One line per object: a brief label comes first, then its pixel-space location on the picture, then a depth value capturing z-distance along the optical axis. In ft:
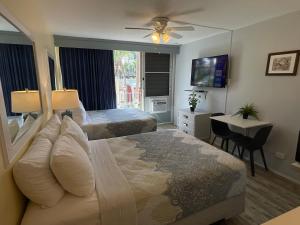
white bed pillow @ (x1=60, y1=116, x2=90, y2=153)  5.66
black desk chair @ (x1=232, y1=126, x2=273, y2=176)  8.54
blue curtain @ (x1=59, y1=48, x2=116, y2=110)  13.98
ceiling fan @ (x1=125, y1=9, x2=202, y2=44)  8.62
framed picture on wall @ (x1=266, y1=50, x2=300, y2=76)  8.13
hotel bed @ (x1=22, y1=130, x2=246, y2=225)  3.94
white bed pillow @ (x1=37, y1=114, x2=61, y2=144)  5.27
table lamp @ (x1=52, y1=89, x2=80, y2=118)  8.66
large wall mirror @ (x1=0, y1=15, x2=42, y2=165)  3.47
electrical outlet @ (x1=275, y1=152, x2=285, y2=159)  8.92
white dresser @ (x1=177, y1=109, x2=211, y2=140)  13.02
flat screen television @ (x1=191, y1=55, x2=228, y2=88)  11.66
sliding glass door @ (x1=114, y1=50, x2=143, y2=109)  16.24
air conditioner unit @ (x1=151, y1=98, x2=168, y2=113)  17.49
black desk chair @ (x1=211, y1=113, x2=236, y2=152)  10.66
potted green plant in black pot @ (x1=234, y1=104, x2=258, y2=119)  10.06
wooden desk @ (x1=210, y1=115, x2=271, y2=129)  8.99
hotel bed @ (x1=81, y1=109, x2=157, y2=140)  10.49
